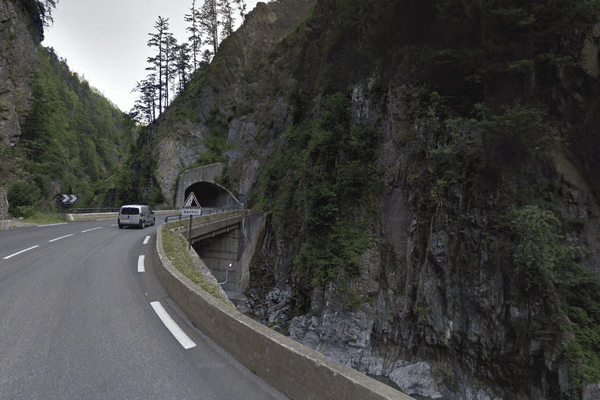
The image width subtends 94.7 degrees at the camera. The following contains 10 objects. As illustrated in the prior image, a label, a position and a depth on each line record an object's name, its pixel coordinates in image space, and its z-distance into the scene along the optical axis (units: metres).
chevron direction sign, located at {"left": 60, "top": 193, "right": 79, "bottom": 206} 22.93
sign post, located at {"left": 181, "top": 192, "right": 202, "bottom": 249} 10.54
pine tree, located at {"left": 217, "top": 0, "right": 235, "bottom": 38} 50.28
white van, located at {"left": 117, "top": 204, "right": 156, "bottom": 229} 18.70
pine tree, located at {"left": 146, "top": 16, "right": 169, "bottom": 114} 47.81
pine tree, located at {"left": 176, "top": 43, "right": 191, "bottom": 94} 48.47
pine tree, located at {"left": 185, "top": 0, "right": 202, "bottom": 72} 49.28
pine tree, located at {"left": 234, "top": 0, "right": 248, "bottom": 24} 51.36
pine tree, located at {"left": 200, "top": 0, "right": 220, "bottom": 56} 49.25
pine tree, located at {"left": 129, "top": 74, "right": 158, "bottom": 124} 48.19
